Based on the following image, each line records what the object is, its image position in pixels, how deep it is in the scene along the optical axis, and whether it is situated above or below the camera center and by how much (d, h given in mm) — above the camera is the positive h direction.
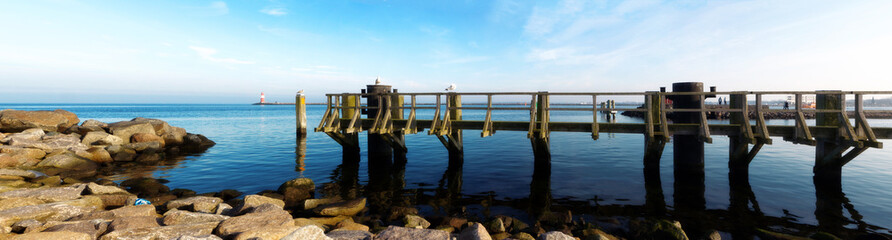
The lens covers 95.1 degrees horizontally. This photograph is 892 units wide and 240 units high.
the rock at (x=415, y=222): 7695 -2180
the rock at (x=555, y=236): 6219 -1992
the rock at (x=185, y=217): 6941 -1856
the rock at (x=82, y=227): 6285 -1826
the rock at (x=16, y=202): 7969 -1794
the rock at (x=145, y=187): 10812 -2074
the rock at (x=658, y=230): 7133 -2243
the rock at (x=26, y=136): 15877 -957
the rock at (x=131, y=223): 6391 -1801
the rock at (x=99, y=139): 17478 -1193
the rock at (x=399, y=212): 8625 -2261
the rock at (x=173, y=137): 20595 -1372
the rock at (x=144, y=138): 18844 -1250
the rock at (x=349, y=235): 6223 -1969
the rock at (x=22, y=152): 14172 -1378
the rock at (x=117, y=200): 8938 -1956
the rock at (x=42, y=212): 7004 -1800
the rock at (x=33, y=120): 19062 -396
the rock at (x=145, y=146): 17609 -1540
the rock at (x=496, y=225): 7560 -2231
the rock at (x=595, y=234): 6800 -2240
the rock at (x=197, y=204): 8297 -1949
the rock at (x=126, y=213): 7387 -1855
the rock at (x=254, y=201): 7715 -1871
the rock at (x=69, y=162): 13742 -1718
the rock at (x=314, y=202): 8953 -2113
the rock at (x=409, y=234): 6188 -1942
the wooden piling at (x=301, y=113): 21297 -219
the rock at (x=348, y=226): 7211 -2097
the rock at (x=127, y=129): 18828 -833
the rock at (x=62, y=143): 15879 -1234
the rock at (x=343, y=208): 8289 -2090
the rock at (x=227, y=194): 10520 -2198
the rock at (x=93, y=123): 20659 -602
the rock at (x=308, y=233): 5520 -1713
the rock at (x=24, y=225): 6590 -1832
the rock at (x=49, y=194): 8656 -1763
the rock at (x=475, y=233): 6138 -1940
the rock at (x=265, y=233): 5758 -1780
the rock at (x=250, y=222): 6266 -1813
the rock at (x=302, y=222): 7317 -2056
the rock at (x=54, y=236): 5710 -1741
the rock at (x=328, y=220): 7892 -2201
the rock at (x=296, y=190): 10241 -2132
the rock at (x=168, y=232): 5961 -1853
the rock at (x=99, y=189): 9461 -1835
